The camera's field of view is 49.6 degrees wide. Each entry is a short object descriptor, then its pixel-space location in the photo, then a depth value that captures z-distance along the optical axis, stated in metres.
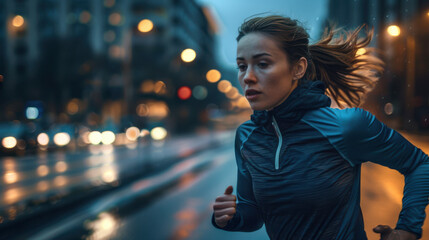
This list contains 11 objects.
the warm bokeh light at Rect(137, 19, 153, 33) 16.96
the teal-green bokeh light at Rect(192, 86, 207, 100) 15.46
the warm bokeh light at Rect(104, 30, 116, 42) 63.25
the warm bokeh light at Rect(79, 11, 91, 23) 63.75
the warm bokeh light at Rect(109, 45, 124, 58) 62.83
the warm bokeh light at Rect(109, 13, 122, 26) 63.25
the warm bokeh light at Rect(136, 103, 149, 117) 16.04
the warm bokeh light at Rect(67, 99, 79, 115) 56.28
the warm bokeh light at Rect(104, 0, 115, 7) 63.50
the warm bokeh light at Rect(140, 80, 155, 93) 57.62
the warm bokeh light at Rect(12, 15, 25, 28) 56.24
